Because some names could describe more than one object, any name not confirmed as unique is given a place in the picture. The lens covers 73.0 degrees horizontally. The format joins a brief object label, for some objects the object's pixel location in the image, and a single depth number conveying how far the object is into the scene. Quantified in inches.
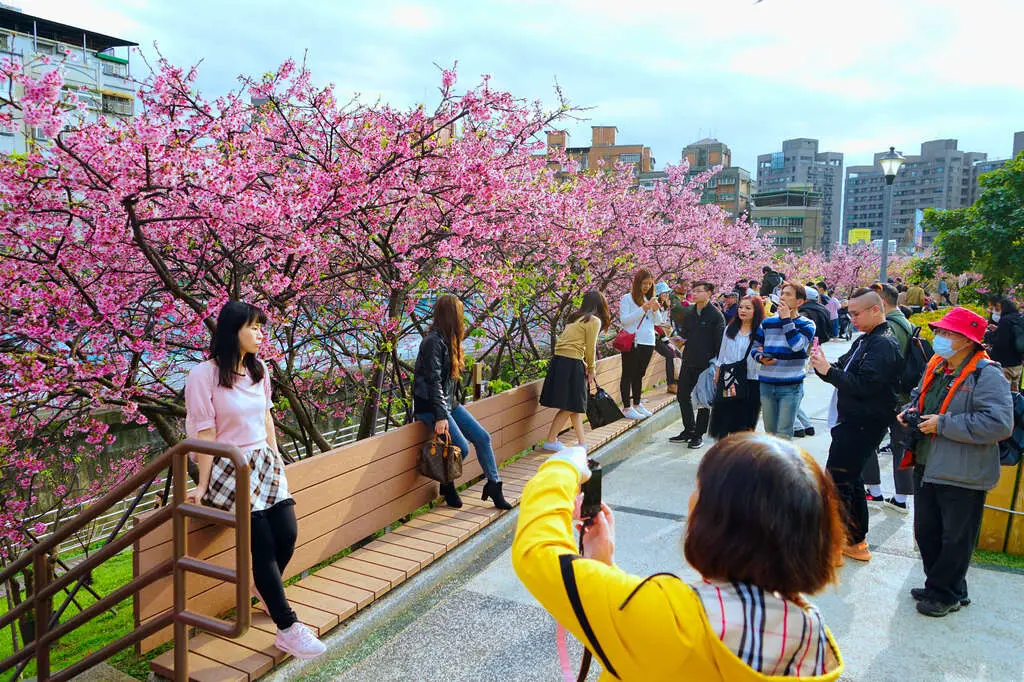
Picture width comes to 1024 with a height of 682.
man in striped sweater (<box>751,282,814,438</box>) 232.8
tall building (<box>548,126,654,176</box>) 3353.8
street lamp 648.4
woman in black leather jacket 198.7
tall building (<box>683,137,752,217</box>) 4104.3
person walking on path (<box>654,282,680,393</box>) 418.0
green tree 685.9
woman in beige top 269.4
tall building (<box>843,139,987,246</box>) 5477.4
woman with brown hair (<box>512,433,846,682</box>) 46.2
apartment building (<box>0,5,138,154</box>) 1662.2
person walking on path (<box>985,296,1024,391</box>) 280.2
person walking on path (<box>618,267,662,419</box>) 326.3
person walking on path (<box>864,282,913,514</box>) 204.8
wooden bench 128.6
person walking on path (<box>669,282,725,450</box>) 303.7
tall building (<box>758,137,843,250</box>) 6558.1
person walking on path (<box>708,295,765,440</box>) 259.6
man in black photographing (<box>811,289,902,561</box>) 171.8
